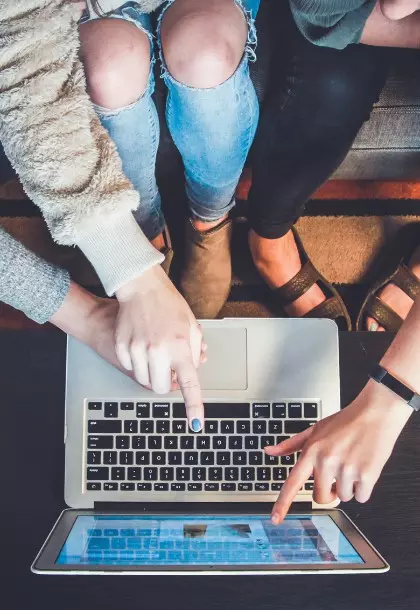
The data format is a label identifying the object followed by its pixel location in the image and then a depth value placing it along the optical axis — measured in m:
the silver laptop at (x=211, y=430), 0.78
